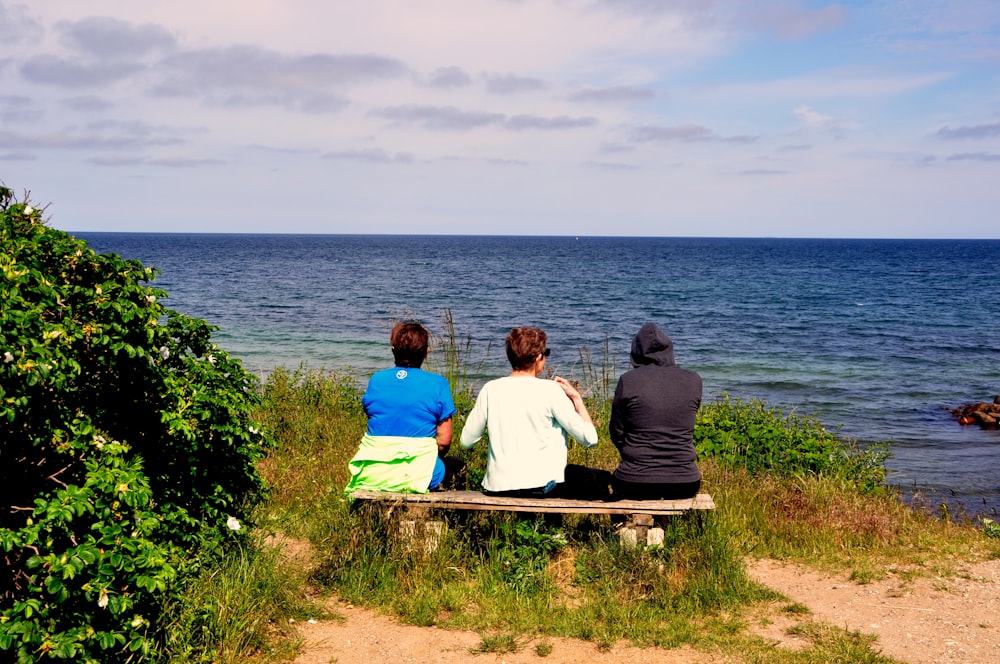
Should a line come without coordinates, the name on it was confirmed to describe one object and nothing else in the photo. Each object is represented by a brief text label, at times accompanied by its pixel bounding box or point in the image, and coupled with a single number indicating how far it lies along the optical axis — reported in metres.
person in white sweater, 5.37
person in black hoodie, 5.39
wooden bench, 5.30
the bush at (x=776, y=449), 7.99
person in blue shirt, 5.55
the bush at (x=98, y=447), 3.21
